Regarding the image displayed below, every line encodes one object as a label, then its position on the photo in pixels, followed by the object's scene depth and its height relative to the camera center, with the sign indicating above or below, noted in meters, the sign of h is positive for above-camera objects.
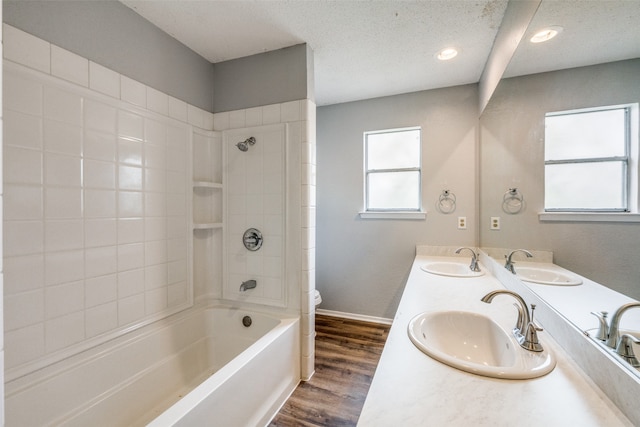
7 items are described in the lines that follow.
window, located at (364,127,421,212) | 2.76 +0.43
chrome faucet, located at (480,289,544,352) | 0.91 -0.41
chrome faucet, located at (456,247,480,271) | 2.09 -0.42
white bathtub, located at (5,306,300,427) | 1.17 -0.88
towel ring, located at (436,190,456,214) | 2.56 +0.09
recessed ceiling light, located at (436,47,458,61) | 1.96 +1.18
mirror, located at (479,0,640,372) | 0.79 +0.40
